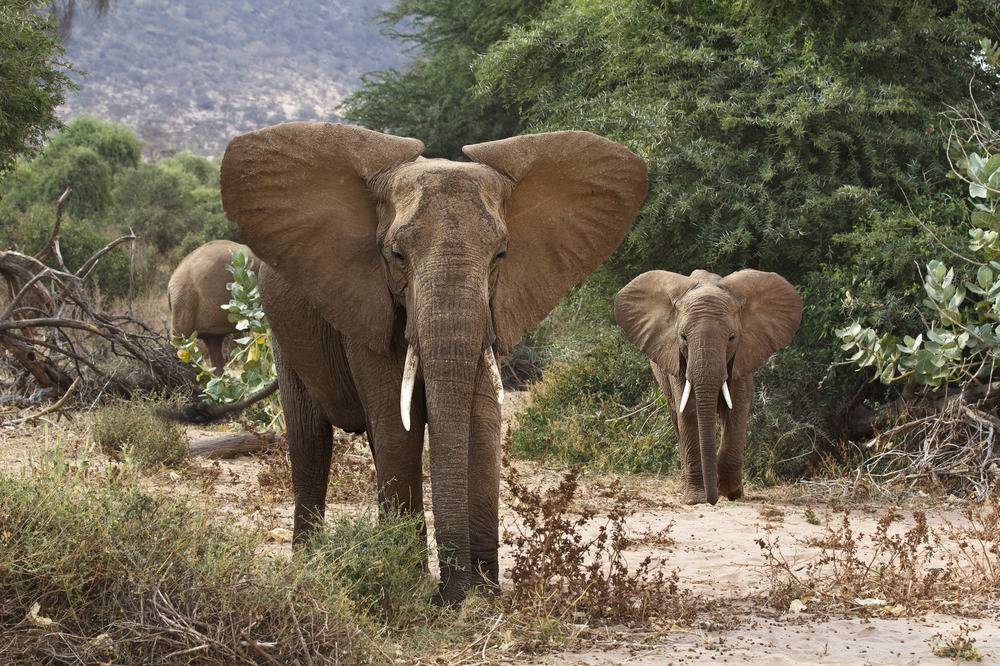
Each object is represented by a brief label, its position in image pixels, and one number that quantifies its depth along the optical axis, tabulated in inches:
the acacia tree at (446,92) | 1408.7
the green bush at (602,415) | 757.3
